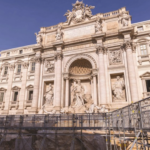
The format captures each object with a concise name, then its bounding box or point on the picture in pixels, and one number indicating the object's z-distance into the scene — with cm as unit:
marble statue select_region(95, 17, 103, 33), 2265
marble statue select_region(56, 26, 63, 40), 2471
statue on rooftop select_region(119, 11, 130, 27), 2144
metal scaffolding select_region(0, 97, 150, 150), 1121
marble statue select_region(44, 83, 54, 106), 2283
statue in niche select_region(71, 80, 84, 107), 2112
